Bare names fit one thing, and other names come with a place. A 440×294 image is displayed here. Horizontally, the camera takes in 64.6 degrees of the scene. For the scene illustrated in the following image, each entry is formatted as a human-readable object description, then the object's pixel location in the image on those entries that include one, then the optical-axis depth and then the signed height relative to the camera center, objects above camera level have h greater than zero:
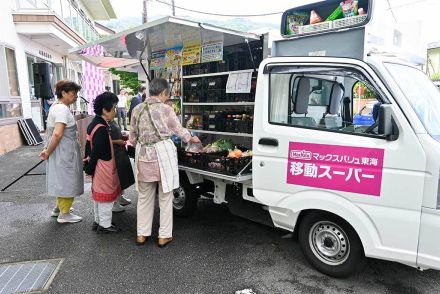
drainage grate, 3.21 -1.80
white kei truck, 2.67 -0.48
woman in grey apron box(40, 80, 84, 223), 4.45 -0.82
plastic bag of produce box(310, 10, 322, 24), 3.29 +0.68
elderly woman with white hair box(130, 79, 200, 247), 3.80 -0.63
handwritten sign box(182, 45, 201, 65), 4.93 +0.51
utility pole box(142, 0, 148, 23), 20.04 +4.34
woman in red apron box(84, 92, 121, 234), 4.19 -0.81
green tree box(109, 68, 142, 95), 23.10 +0.60
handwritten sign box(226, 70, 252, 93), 4.38 +0.10
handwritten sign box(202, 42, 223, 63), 4.52 +0.51
